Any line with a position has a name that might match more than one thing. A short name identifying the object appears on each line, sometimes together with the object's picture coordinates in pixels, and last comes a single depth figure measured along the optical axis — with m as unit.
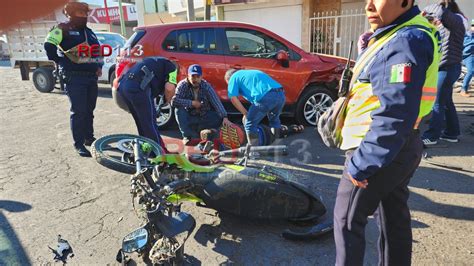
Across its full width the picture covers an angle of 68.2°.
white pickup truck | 9.26
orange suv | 5.67
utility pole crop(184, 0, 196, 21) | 9.70
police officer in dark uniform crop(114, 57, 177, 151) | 4.02
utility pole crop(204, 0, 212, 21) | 9.62
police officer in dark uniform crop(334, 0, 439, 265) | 1.54
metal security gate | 11.22
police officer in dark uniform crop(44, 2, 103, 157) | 4.54
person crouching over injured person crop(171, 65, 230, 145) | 4.72
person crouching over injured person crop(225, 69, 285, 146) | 4.49
